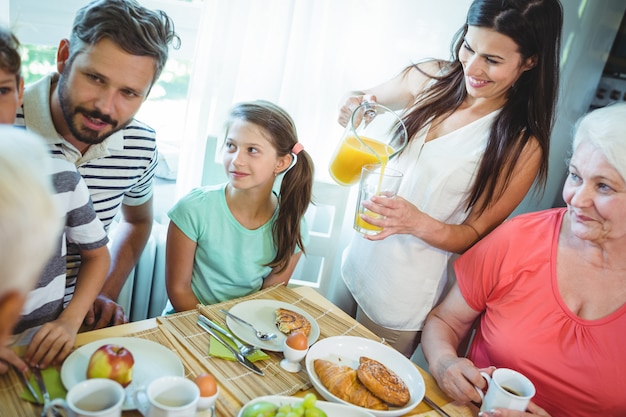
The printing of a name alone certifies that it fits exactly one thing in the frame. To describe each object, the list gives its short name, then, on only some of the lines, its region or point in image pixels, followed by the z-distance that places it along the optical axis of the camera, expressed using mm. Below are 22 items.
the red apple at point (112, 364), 899
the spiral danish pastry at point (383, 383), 1055
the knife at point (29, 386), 871
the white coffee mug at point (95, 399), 755
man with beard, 1161
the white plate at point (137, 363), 933
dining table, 907
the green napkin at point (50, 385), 878
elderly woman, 1203
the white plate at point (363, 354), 1133
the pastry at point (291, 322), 1238
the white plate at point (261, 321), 1187
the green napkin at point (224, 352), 1106
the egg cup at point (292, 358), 1113
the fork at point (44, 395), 786
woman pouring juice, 1370
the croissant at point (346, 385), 1043
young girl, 1575
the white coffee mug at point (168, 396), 813
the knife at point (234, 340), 1130
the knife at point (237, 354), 1084
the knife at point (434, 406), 1091
